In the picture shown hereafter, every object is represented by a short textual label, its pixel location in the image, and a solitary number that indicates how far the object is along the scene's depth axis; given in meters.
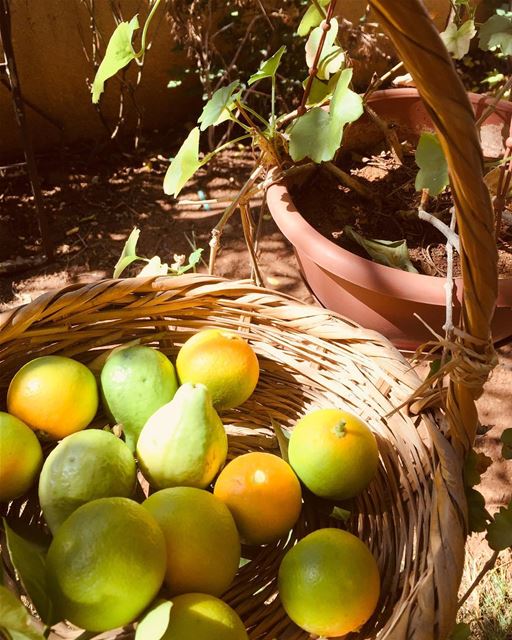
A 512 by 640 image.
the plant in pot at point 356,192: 1.10
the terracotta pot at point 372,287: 1.23
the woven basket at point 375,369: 0.57
